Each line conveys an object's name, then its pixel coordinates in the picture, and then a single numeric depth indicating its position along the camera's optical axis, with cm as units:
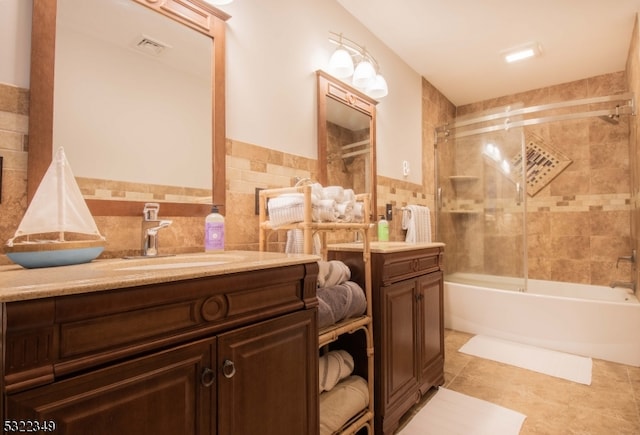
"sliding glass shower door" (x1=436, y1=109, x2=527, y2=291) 307
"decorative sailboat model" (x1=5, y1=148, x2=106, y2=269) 80
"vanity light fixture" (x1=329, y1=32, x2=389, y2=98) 200
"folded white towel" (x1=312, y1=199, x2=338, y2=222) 132
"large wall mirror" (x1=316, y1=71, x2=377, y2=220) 196
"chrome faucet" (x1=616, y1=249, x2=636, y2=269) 285
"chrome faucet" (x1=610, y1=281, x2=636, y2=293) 288
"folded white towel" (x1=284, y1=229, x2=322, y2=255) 153
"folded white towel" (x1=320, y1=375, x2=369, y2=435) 128
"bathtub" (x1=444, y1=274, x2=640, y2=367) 230
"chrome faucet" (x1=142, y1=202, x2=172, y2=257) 113
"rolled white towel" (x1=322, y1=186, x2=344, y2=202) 142
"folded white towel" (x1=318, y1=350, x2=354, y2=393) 138
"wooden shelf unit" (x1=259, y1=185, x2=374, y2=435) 125
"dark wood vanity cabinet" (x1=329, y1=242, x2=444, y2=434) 150
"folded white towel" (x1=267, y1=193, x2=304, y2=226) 130
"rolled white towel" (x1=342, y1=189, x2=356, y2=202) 150
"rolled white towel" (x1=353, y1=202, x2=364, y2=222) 155
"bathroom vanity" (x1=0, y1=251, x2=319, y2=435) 55
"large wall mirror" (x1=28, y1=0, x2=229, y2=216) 100
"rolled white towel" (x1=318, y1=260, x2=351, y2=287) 135
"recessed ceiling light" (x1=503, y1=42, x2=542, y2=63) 271
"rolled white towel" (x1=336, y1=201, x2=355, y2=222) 143
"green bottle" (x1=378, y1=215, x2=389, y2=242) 231
